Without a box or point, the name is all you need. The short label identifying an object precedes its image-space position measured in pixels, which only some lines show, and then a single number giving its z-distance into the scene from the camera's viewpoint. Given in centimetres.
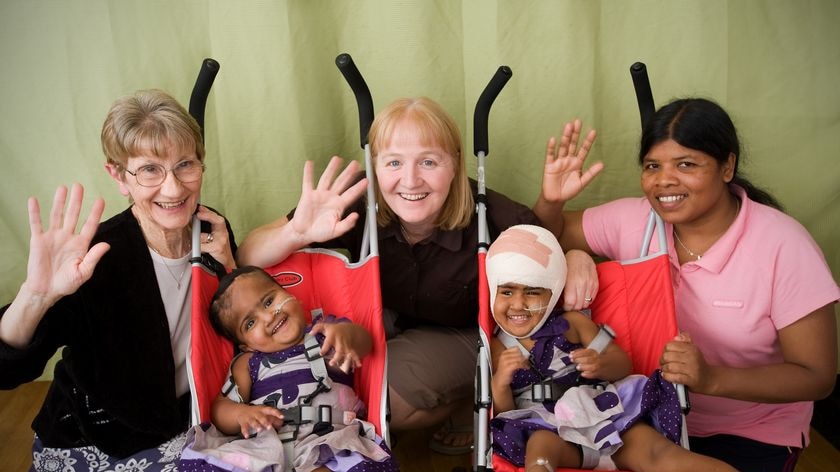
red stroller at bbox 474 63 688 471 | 209
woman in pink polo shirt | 203
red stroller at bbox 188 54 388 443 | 202
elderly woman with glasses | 197
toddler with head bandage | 194
